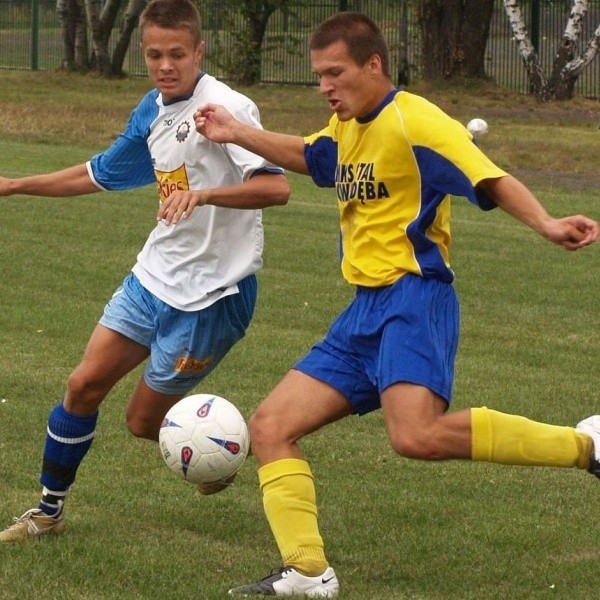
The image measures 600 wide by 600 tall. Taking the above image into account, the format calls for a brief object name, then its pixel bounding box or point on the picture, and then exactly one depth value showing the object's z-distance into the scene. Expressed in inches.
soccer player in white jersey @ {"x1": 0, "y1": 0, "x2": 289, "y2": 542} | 225.5
